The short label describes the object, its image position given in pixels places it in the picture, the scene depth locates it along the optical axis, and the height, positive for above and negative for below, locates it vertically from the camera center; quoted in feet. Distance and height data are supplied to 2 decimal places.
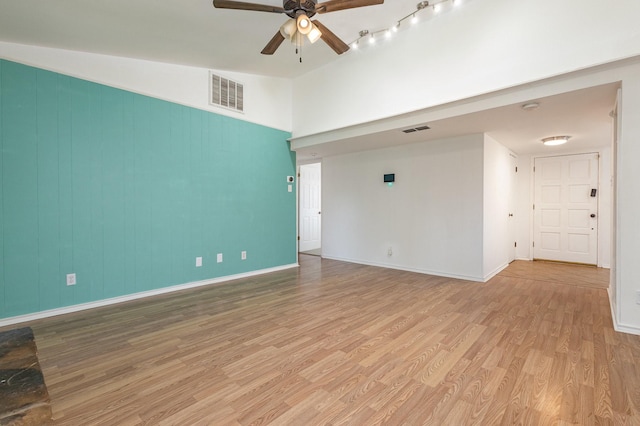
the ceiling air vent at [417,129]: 13.58 +3.92
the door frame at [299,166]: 22.84 +3.60
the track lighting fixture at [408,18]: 10.72 +7.81
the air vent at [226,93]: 14.61 +6.16
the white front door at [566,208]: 18.62 +0.07
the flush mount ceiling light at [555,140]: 15.47 +3.82
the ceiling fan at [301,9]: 8.14 +5.82
